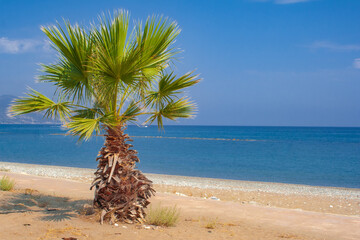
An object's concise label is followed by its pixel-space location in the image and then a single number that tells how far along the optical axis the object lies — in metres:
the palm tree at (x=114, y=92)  6.49
